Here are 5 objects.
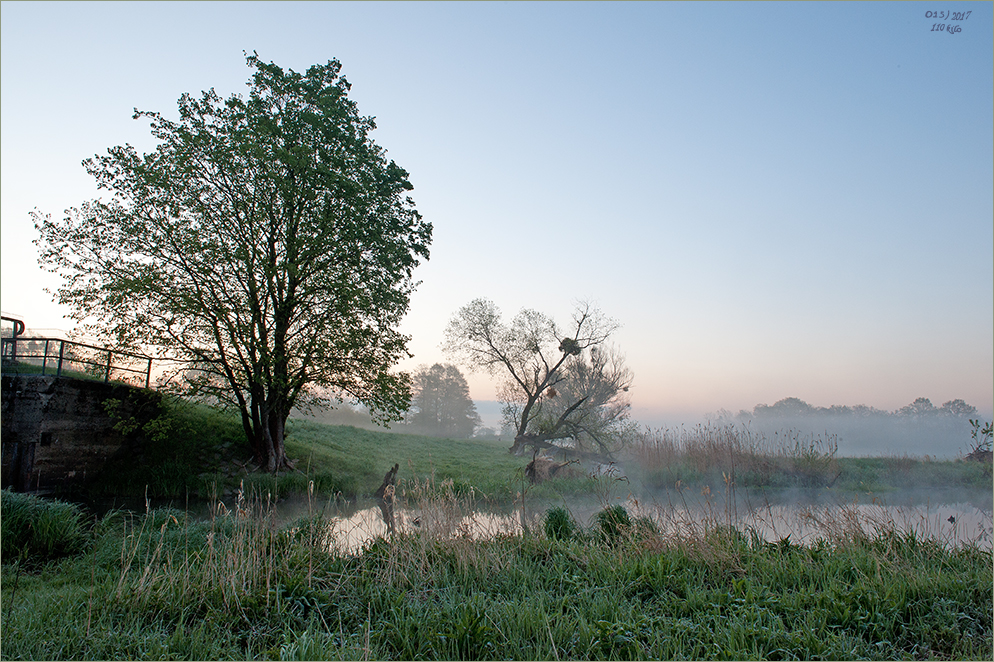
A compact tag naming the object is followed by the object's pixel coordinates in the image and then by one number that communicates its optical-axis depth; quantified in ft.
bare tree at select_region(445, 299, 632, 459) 88.43
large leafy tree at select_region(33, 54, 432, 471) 45.27
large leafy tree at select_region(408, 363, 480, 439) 171.63
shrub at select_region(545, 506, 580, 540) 22.26
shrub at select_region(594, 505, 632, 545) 21.54
